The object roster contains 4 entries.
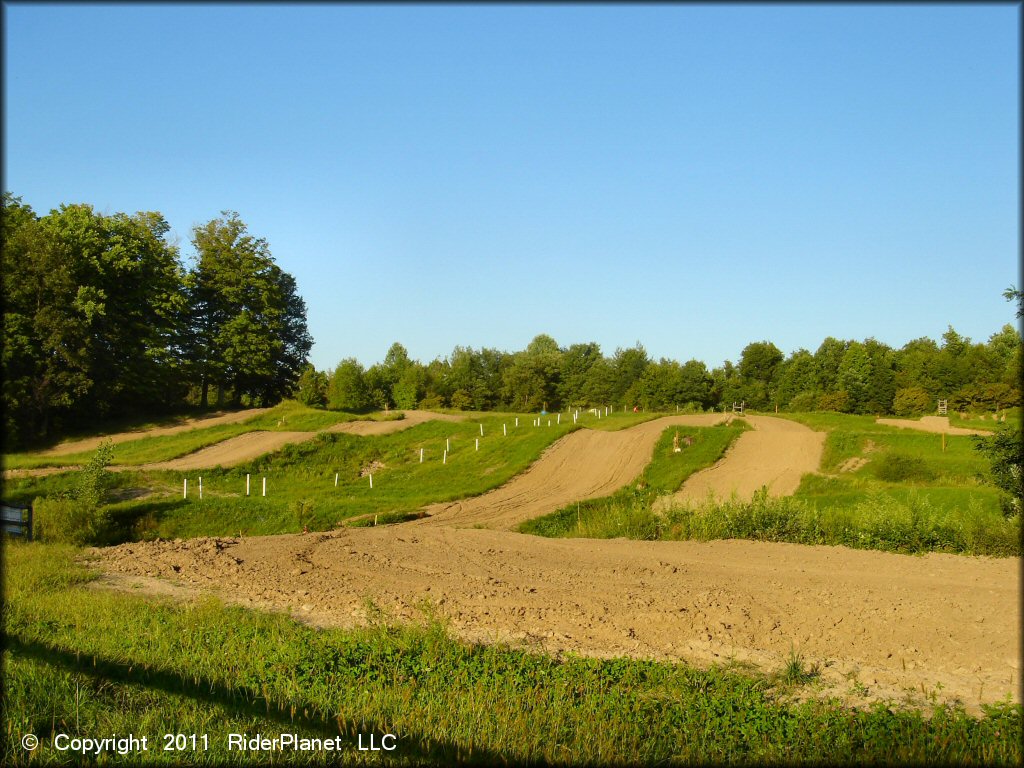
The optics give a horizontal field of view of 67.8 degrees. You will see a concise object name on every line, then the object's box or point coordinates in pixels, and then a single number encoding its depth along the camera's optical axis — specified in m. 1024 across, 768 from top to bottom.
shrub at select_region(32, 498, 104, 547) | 17.58
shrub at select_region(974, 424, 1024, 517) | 11.80
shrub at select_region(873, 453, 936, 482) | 29.19
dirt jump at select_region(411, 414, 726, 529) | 24.98
